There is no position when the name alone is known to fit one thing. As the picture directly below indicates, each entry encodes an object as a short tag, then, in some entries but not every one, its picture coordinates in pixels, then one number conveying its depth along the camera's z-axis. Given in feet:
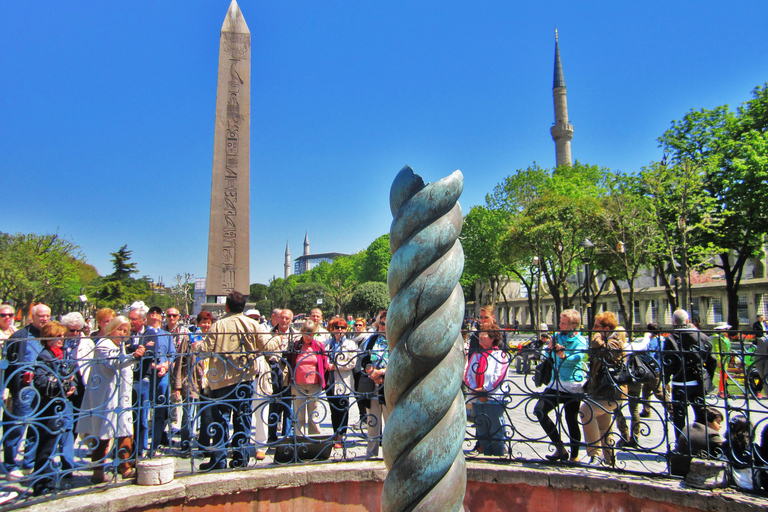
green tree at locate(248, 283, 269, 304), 379.14
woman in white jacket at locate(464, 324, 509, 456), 15.29
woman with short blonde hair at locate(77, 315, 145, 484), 14.43
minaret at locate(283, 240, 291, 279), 573.74
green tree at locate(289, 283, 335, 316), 228.84
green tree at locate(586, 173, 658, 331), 83.10
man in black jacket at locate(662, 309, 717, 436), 13.66
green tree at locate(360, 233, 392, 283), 216.54
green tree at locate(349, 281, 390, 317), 155.53
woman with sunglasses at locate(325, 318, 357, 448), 15.26
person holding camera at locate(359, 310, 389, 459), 15.63
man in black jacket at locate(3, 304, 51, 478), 12.43
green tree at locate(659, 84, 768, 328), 75.10
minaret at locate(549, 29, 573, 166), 222.69
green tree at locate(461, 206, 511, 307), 121.60
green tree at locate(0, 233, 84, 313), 110.83
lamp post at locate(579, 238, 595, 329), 69.76
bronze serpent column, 6.45
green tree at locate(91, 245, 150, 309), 176.96
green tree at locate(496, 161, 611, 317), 91.76
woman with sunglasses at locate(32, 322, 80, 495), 12.64
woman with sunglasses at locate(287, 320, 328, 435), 18.42
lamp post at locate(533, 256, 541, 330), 107.36
